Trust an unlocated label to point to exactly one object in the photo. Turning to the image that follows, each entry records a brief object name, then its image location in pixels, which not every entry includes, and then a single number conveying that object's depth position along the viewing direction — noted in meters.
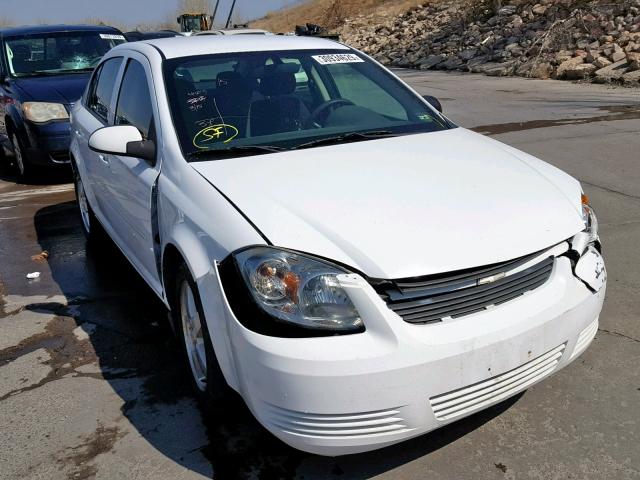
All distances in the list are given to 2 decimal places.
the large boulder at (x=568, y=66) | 16.88
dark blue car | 8.00
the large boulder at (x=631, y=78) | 14.83
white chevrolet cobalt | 2.37
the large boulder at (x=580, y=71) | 16.39
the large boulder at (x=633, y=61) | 15.52
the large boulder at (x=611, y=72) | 15.44
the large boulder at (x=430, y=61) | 24.20
